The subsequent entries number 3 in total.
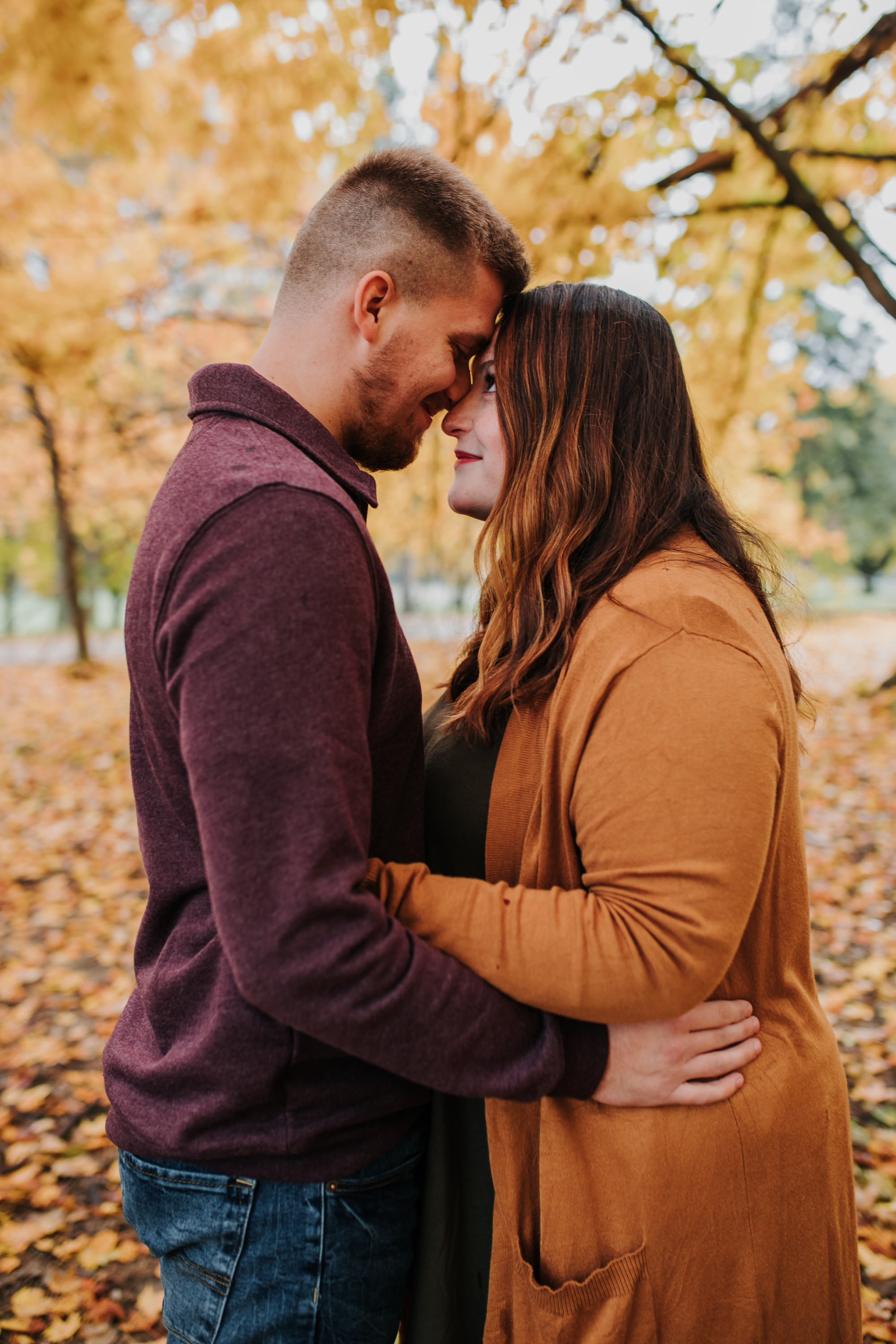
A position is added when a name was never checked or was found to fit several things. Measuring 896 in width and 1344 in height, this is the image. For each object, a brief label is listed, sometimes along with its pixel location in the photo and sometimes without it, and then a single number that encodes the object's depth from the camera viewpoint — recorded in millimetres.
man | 1005
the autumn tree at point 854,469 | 22406
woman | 1169
